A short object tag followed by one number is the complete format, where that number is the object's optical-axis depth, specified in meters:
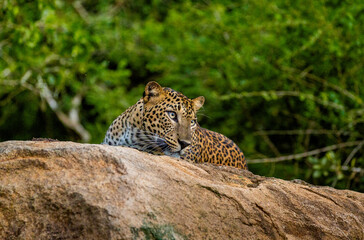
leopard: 13.04
